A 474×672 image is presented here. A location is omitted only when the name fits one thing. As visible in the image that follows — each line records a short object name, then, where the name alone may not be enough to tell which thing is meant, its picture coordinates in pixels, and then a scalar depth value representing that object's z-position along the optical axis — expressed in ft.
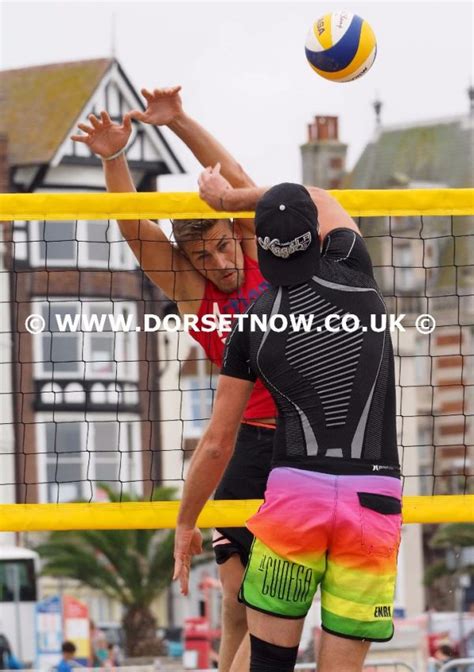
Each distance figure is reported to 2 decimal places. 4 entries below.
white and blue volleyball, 47.80
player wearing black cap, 34.14
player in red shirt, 42.57
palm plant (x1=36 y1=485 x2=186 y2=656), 246.88
